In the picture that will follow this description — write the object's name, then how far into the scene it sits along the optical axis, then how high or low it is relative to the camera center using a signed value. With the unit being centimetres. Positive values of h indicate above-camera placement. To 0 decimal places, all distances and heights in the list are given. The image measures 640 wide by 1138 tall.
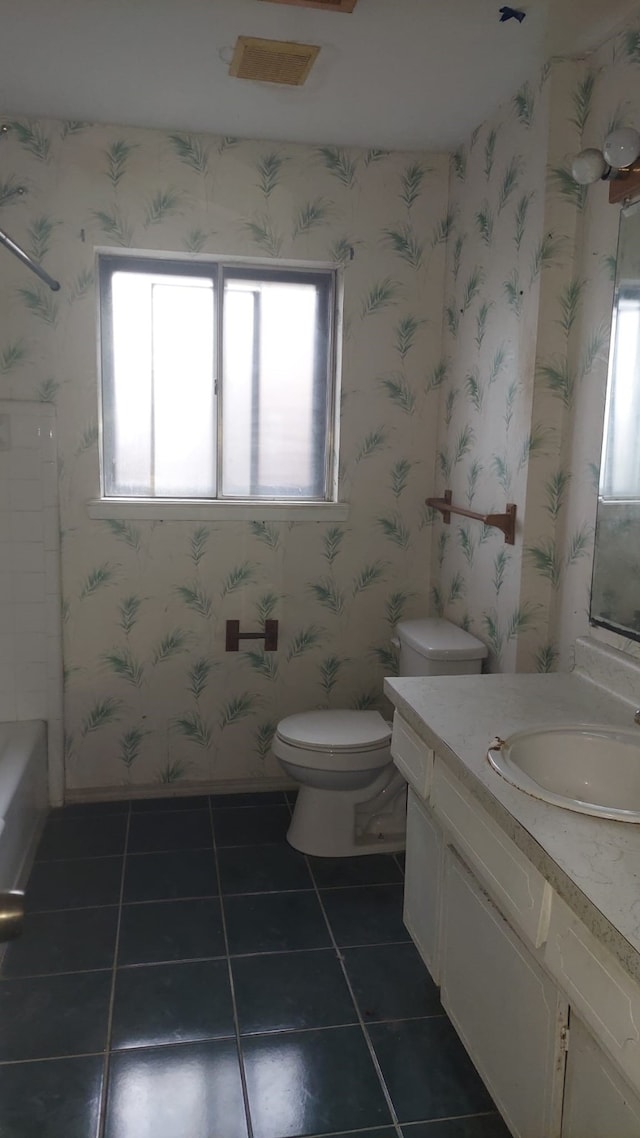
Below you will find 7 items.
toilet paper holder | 318 -71
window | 306 +23
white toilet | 269 -101
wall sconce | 179 +63
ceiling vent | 219 +101
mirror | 198 -3
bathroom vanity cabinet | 119 -92
